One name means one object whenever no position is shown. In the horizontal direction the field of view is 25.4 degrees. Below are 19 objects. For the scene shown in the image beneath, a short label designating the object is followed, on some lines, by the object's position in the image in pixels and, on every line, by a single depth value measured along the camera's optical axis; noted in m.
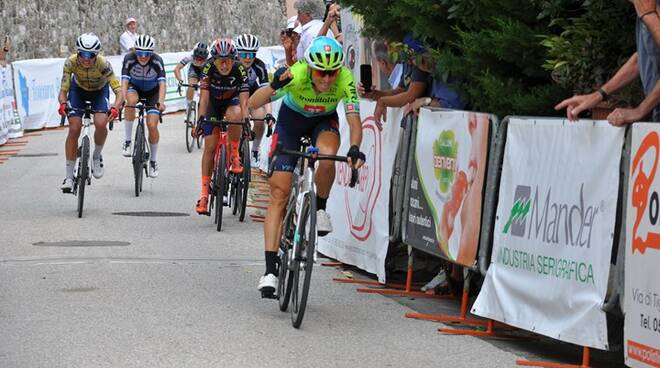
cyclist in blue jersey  18.95
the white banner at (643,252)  7.15
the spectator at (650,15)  8.03
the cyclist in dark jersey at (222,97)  16.00
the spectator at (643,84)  7.71
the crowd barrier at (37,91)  31.69
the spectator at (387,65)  12.82
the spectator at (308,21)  16.20
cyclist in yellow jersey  16.94
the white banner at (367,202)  11.63
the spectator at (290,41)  17.42
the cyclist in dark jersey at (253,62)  19.14
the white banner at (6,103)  28.61
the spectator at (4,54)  29.41
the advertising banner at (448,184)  9.59
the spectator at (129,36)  36.34
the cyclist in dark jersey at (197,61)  22.20
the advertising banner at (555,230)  7.84
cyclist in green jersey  9.94
